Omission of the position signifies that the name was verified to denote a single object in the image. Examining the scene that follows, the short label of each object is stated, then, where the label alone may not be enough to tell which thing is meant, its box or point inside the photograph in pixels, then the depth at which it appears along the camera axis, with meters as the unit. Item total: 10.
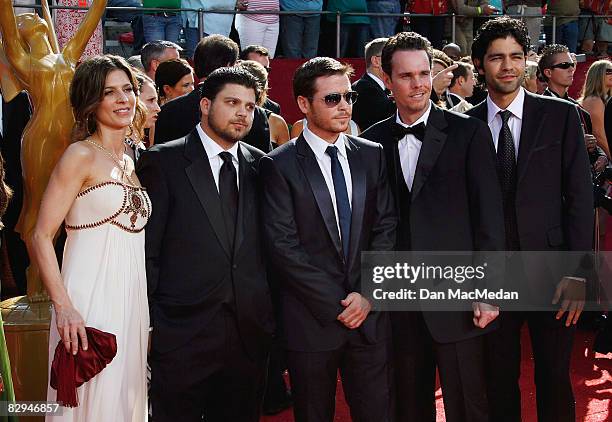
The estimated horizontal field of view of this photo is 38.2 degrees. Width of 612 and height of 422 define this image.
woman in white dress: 3.39
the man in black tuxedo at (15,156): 5.64
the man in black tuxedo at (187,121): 4.67
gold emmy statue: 4.25
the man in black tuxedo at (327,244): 3.60
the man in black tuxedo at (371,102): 6.23
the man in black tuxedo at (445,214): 3.78
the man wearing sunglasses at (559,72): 6.38
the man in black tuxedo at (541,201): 3.86
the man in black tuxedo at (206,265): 3.57
